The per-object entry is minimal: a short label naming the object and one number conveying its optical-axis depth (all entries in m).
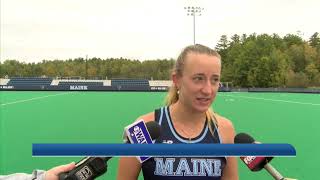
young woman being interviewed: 2.10
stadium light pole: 51.91
